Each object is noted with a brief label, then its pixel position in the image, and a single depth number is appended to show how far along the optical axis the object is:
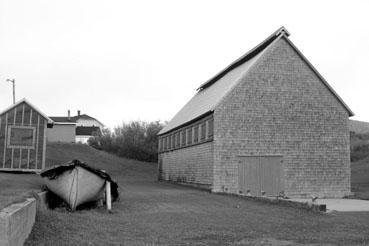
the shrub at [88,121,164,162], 73.94
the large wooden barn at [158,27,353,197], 32.69
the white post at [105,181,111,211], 19.01
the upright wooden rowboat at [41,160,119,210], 19.00
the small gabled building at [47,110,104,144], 76.12
